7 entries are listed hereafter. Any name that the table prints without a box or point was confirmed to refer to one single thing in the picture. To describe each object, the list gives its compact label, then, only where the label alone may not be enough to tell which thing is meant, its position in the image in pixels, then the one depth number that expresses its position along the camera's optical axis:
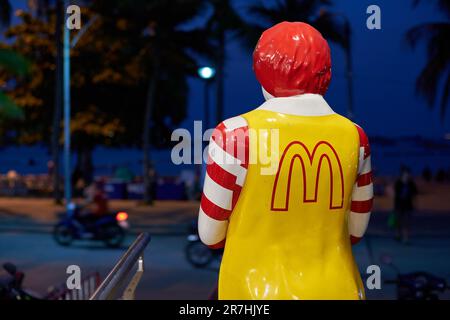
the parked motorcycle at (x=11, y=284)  5.42
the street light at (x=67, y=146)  17.20
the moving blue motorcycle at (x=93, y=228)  12.23
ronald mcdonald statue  2.32
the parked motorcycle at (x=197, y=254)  10.21
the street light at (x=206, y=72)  13.60
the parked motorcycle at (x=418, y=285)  5.89
